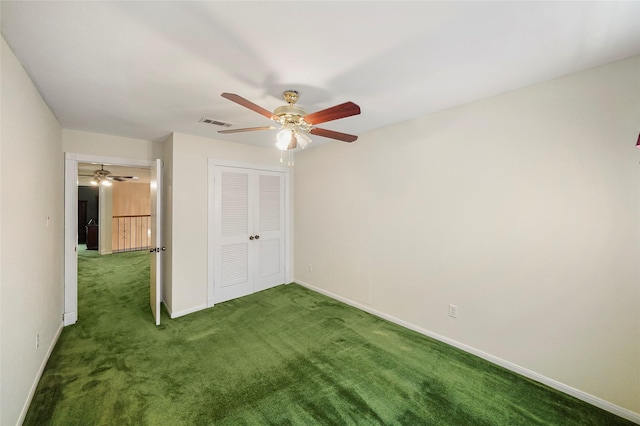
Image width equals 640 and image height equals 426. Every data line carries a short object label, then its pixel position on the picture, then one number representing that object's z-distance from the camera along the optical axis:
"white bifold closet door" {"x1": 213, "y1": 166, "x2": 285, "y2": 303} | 3.77
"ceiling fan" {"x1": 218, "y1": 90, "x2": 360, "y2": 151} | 1.67
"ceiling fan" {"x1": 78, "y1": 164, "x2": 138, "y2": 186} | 6.08
